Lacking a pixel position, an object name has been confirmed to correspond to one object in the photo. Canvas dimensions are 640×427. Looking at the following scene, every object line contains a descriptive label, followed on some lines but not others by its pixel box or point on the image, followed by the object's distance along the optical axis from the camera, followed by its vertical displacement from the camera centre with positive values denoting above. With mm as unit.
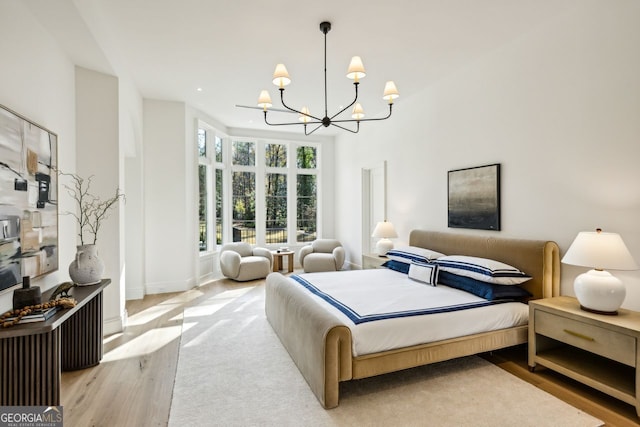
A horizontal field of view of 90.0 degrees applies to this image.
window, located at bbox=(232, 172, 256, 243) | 6910 +83
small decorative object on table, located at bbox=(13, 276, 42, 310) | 2008 -545
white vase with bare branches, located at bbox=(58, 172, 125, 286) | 2705 -98
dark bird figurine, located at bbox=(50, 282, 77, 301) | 2322 -597
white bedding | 2308 -836
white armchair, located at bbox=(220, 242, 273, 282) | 5738 -951
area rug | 2049 -1344
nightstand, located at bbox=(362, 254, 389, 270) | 4699 -766
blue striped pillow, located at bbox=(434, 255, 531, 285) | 2904 -576
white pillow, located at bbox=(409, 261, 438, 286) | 3367 -678
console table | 1879 -931
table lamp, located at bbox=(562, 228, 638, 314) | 2193 -381
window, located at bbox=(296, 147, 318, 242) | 7461 +337
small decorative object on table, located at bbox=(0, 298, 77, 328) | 1841 -630
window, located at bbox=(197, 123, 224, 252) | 6002 +469
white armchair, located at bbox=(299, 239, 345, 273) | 6203 -957
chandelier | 2635 +1130
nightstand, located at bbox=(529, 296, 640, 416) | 2049 -951
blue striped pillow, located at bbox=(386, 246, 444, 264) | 3768 -547
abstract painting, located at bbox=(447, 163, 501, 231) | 3475 +144
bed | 2170 -984
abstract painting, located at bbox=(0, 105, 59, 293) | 2018 +74
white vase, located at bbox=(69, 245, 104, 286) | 2691 -488
